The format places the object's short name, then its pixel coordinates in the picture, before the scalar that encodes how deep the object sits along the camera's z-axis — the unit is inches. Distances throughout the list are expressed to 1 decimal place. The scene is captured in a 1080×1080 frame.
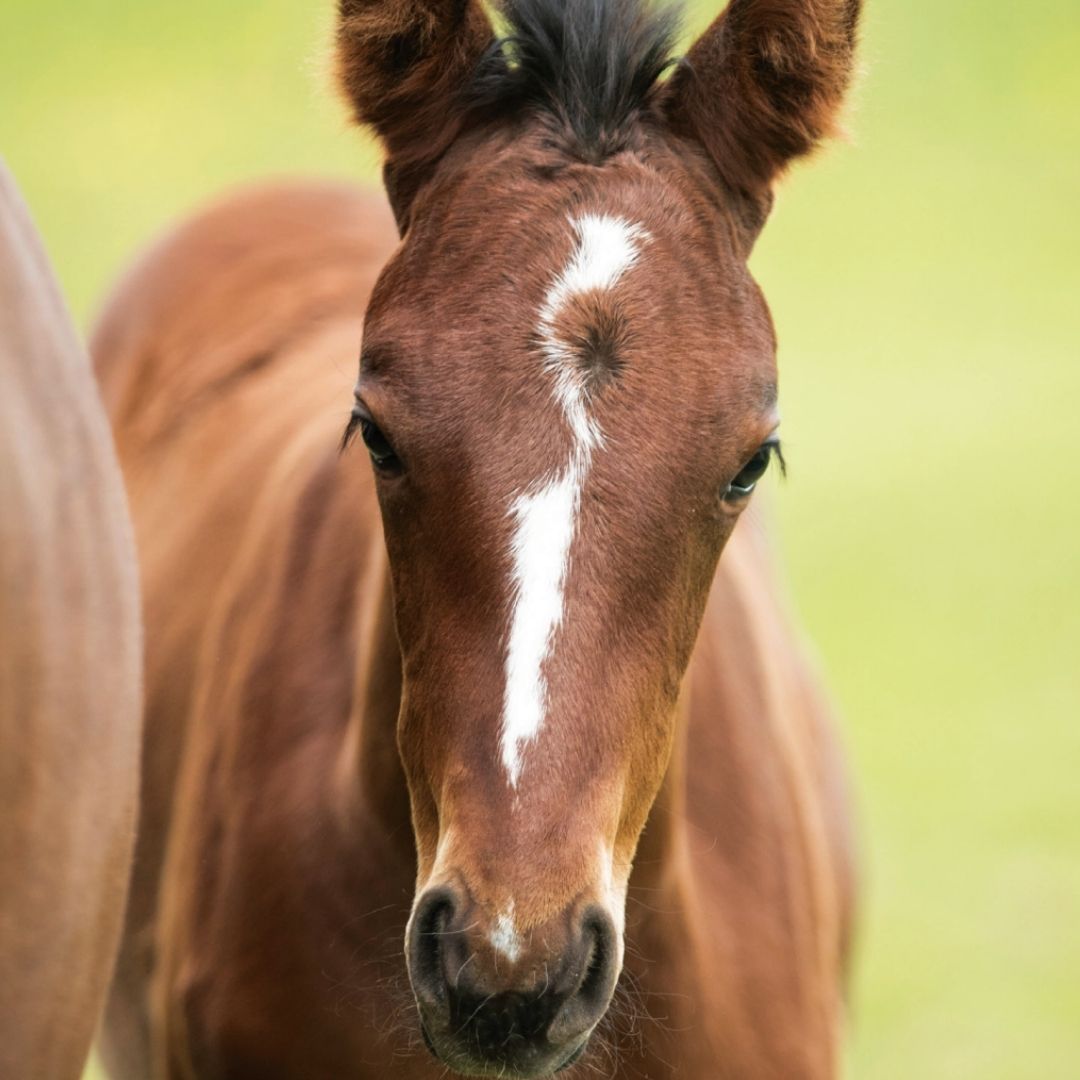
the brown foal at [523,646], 166.1
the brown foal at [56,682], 175.2
